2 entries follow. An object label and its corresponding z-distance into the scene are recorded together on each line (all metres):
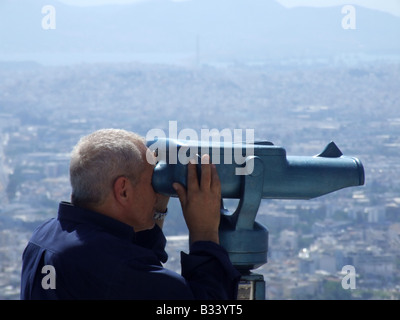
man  5.16
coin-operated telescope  5.27
